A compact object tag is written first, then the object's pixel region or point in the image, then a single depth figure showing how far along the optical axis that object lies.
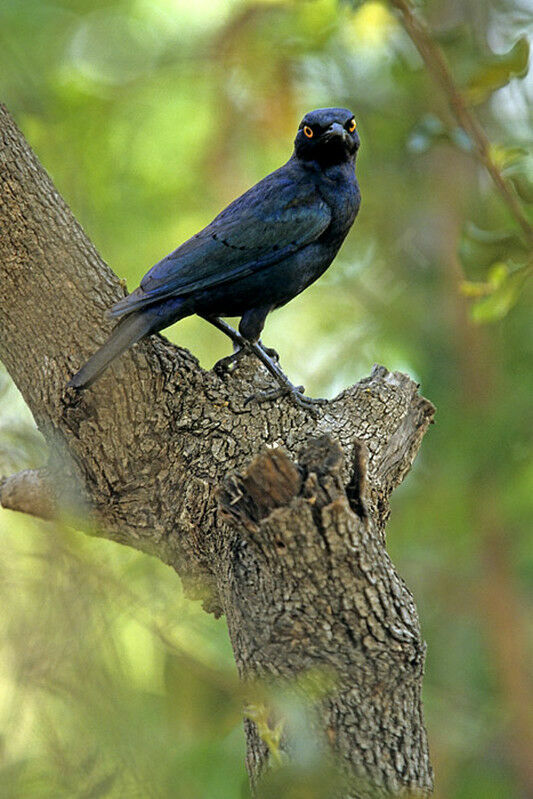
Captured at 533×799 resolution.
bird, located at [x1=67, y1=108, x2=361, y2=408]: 7.75
